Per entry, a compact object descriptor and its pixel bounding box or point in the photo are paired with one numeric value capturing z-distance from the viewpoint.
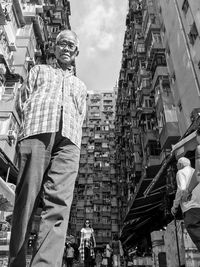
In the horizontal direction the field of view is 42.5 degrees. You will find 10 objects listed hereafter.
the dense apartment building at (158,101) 9.85
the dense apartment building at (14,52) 18.16
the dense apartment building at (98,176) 56.19
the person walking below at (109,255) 15.37
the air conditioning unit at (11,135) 18.09
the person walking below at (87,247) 9.88
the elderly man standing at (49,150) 1.85
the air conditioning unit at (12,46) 20.72
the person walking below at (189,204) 3.53
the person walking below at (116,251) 11.55
